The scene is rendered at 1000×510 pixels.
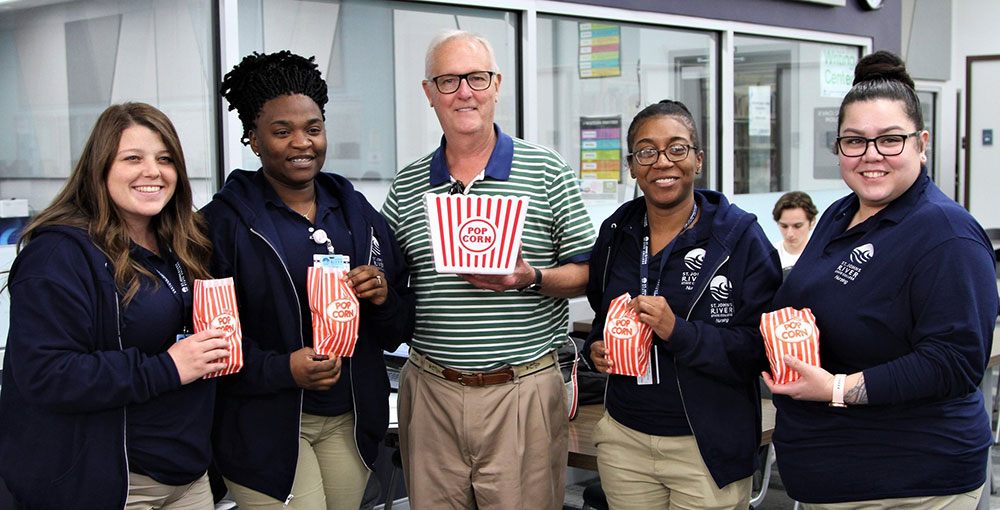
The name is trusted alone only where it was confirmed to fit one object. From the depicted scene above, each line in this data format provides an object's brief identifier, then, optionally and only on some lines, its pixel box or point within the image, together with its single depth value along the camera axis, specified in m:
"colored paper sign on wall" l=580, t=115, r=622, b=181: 5.57
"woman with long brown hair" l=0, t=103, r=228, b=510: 2.03
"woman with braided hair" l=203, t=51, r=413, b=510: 2.36
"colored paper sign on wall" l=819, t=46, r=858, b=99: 7.05
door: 11.38
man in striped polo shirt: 2.56
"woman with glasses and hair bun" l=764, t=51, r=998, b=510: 1.93
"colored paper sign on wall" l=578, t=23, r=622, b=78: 5.42
